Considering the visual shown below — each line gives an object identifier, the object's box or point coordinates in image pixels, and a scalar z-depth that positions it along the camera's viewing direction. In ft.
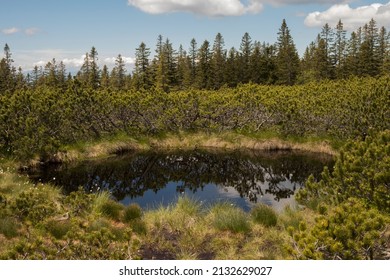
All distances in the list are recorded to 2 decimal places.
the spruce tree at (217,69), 248.11
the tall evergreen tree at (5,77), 211.00
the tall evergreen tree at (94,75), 263.31
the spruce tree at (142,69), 255.29
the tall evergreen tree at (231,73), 246.06
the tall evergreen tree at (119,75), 299.87
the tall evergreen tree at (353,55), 232.12
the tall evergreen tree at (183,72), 257.96
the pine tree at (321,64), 237.86
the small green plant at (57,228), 37.99
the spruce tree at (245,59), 247.50
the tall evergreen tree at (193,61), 264.56
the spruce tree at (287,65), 241.14
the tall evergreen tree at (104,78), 291.30
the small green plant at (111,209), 44.93
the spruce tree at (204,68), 251.19
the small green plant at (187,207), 44.16
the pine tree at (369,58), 227.20
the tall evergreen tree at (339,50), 263.90
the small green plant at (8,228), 36.68
